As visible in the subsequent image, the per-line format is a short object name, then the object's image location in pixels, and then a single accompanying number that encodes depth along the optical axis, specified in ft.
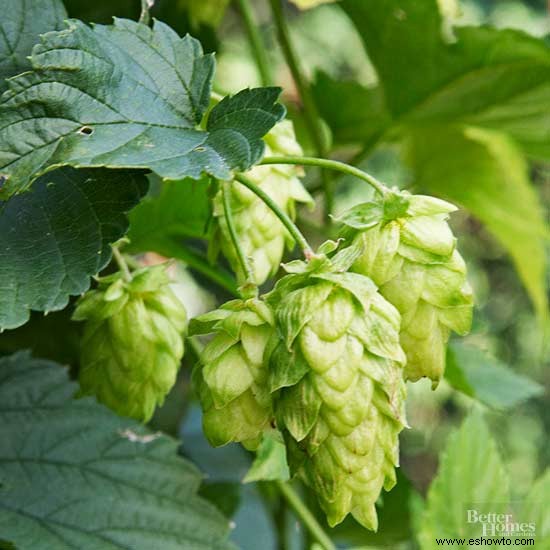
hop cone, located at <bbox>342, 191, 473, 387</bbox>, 0.78
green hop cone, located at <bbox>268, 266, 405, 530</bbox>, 0.73
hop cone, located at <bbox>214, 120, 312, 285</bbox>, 0.85
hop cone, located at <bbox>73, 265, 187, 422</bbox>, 0.87
